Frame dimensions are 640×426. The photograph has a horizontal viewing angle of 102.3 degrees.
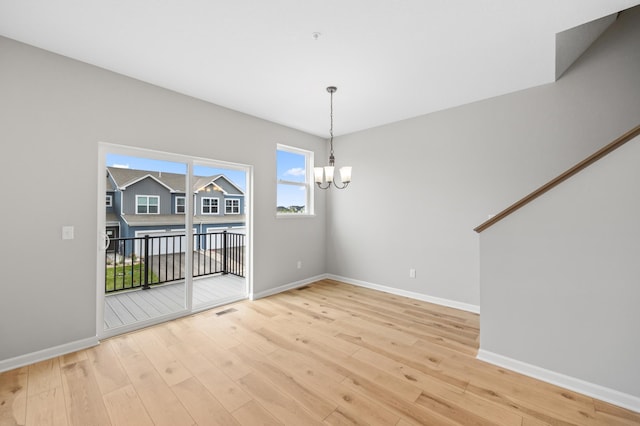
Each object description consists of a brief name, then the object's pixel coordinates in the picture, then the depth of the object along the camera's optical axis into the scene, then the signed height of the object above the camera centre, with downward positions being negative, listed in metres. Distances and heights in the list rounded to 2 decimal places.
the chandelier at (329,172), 3.10 +0.52
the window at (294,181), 4.63 +0.64
